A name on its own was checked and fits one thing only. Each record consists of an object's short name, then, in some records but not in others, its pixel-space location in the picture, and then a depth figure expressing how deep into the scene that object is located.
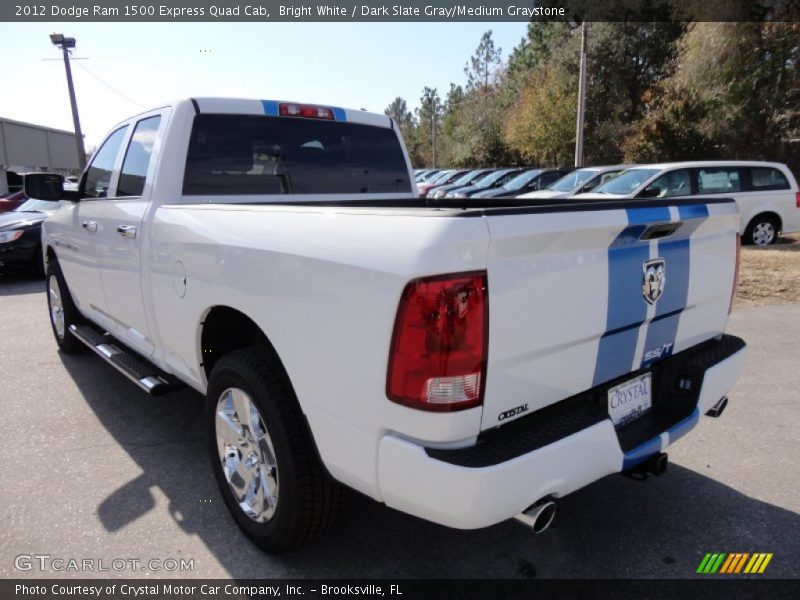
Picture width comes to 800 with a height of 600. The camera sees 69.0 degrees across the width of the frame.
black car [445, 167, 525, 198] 16.81
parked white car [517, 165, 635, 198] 11.52
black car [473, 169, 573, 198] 14.89
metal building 37.75
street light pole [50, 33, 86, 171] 25.27
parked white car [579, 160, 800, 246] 10.40
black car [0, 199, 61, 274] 9.84
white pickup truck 1.75
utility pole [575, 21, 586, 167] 19.43
